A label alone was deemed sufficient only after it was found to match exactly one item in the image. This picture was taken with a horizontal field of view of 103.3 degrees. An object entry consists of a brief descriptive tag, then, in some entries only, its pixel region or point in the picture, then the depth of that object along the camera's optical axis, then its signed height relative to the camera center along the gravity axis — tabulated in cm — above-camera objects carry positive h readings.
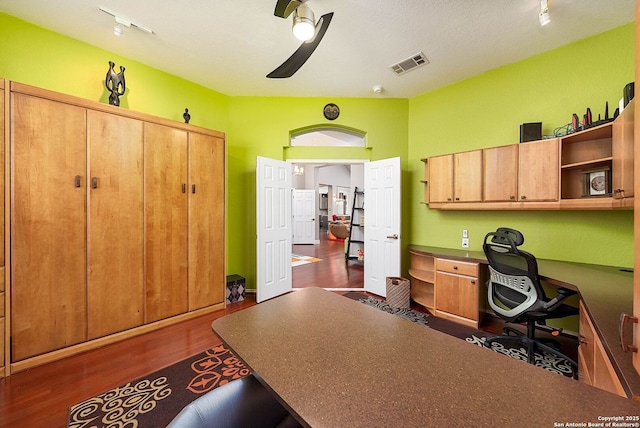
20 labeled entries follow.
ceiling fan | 166 +130
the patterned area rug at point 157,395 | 161 -134
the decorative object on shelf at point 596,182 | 229 +28
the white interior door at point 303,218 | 923 -29
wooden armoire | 206 -14
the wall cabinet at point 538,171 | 253 +42
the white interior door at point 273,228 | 361 -27
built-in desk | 87 -53
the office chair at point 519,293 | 204 -70
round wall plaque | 403 +158
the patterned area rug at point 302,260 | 617 -128
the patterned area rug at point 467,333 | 218 -131
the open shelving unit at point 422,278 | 340 -90
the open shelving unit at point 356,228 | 618 -44
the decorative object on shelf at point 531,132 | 272 +87
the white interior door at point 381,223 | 370 -19
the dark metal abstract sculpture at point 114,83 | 260 +131
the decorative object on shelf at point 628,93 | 170 +82
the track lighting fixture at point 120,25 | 231 +175
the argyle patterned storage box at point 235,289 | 355 -113
